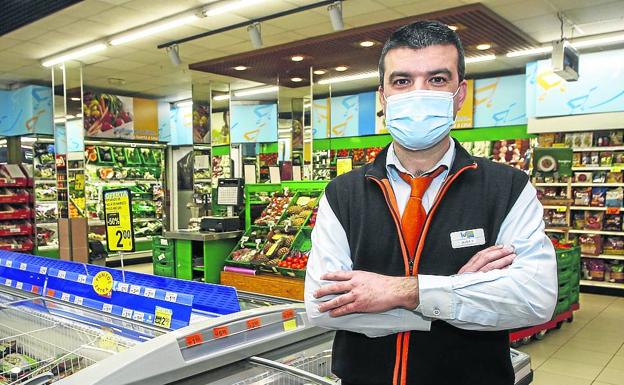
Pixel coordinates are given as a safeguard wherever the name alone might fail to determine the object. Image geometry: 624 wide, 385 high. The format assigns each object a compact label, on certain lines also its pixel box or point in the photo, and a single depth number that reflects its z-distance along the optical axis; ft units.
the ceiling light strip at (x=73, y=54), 27.37
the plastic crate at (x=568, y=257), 20.01
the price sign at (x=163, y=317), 6.97
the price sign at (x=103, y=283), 8.18
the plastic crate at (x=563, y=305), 20.20
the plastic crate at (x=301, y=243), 19.57
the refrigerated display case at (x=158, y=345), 5.36
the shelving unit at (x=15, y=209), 30.40
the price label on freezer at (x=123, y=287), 7.80
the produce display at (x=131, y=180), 38.09
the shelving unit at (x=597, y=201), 27.99
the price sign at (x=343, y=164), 26.27
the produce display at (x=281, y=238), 19.97
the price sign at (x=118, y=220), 9.73
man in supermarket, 4.06
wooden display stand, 19.24
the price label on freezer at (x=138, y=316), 7.41
